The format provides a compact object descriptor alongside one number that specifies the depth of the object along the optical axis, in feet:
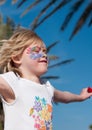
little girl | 12.37
